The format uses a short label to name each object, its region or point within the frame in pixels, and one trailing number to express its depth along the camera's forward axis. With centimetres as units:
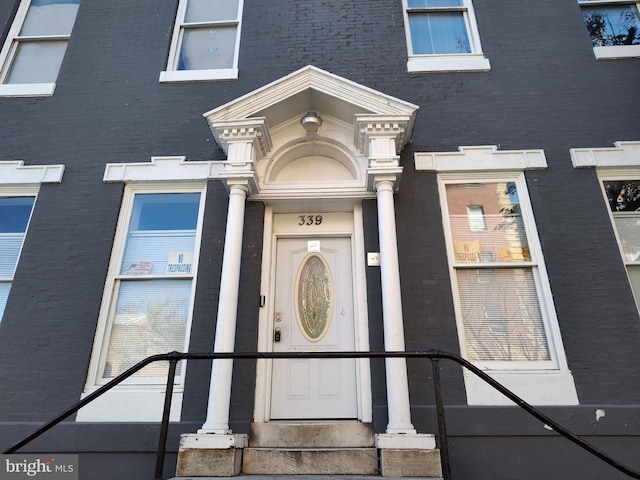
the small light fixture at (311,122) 499
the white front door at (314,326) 443
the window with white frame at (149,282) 453
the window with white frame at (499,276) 414
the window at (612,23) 586
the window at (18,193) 514
